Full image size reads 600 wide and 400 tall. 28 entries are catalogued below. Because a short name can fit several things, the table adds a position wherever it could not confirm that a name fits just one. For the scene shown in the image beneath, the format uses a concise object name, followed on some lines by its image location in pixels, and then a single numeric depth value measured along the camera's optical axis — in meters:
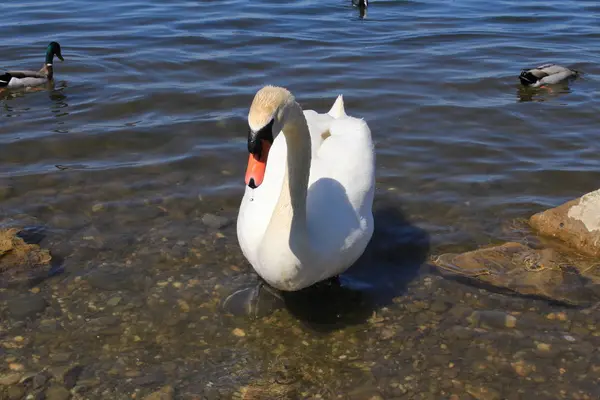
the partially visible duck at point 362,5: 16.11
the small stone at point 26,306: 5.47
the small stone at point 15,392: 4.66
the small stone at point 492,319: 5.49
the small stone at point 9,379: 4.77
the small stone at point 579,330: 5.35
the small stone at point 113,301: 5.67
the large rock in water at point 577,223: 6.43
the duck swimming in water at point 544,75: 10.83
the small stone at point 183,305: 5.66
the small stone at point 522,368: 4.99
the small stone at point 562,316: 5.53
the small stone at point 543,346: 5.20
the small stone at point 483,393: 4.78
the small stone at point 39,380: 4.77
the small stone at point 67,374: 4.82
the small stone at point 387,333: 5.37
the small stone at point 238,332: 5.39
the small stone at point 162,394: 4.73
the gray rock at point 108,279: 5.89
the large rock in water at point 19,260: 5.93
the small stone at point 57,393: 4.69
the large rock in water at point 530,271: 5.86
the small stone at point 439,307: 5.66
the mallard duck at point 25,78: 10.93
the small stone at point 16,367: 4.89
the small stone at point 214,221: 6.89
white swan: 4.27
